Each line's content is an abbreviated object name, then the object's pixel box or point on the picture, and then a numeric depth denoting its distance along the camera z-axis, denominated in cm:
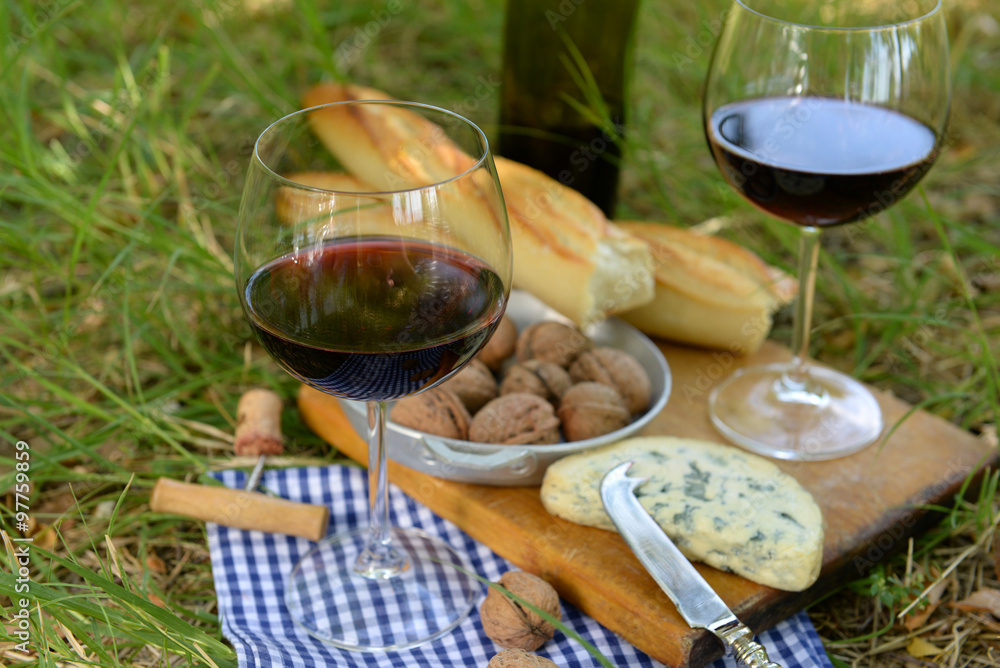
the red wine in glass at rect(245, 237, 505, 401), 74
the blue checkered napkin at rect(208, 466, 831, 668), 80
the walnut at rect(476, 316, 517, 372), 92
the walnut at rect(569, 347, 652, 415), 89
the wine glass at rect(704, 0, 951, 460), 84
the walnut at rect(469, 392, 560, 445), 85
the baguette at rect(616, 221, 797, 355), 95
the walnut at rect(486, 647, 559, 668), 77
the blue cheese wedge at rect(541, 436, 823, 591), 80
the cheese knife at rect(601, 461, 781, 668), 77
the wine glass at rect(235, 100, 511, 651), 74
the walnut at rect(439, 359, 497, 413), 88
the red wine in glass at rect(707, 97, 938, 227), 84
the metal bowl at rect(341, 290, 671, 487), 84
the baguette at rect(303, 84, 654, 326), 93
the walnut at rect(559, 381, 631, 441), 86
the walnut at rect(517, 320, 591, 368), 91
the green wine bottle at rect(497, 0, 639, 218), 102
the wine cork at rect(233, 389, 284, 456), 90
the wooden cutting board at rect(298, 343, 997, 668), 80
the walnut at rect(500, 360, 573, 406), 88
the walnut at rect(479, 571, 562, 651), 80
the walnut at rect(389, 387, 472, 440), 85
